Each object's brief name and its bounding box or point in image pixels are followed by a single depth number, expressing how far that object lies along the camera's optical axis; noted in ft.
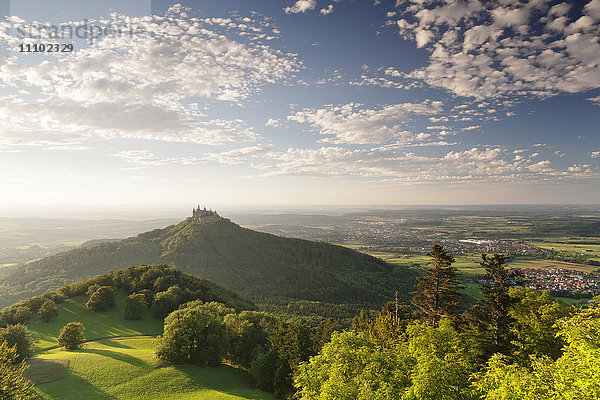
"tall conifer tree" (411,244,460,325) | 114.01
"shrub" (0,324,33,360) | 132.26
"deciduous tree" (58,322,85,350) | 150.00
